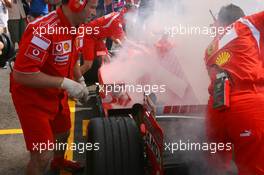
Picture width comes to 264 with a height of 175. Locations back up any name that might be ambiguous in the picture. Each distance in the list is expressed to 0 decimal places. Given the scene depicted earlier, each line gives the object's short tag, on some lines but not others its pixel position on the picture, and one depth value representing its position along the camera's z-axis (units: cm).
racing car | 271
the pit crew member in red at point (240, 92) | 230
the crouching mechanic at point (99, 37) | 538
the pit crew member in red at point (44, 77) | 269
